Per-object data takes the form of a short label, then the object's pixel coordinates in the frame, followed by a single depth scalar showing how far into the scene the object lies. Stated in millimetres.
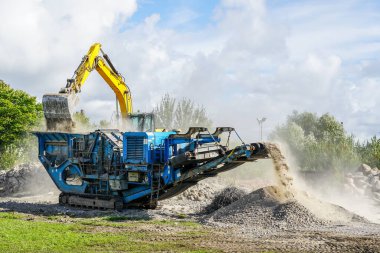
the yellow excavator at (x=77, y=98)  23656
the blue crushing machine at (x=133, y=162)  19156
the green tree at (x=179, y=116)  42191
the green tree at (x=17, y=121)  45156
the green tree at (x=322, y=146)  33438
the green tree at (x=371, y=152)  32594
